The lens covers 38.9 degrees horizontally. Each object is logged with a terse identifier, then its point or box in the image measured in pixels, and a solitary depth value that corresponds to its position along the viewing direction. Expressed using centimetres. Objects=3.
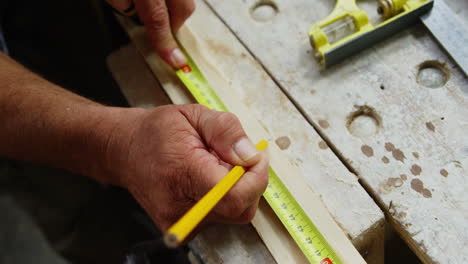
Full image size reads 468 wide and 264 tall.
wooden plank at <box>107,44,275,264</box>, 48
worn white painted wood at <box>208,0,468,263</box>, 47
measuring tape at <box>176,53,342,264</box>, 46
